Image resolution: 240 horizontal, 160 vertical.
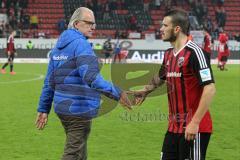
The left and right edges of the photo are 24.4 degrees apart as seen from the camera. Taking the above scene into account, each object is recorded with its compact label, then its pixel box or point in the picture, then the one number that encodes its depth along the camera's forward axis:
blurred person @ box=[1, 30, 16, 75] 26.26
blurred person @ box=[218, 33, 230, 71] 29.87
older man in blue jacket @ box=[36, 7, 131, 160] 5.59
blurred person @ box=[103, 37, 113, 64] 35.62
